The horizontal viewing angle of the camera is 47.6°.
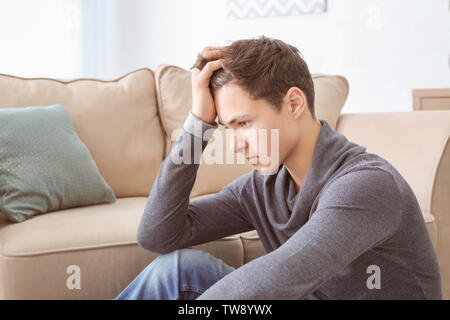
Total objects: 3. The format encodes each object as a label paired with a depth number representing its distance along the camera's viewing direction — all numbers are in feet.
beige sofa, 4.48
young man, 2.52
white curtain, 9.07
